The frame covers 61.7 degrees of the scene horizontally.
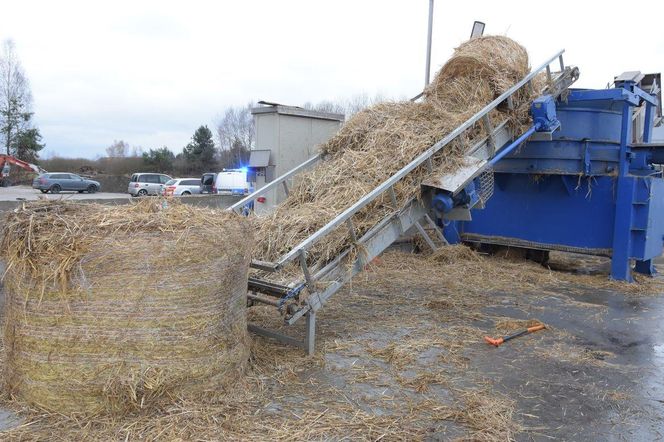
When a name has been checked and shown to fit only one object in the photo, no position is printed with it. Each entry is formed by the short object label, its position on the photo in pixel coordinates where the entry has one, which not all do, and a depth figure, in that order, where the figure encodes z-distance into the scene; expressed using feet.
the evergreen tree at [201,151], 172.45
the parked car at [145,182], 108.06
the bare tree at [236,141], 190.49
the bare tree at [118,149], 245.20
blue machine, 28.19
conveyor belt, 15.74
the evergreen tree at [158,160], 164.45
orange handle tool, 18.10
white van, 92.53
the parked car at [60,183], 111.04
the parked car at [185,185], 98.63
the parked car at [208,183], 103.24
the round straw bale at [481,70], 23.65
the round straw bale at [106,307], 11.76
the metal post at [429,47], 44.86
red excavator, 120.06
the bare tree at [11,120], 153.89
